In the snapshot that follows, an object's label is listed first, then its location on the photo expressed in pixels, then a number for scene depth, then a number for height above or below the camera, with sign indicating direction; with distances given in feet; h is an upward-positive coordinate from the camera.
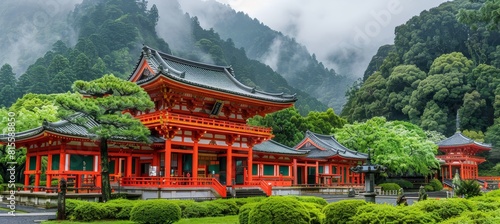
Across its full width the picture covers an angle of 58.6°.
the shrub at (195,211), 65.67 -8.26
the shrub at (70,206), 61.11 -7.08
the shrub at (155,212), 49.75 -6.44
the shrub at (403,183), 176.21 -10.67
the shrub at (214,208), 67.82 -8.17
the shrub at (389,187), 149.69 -10.45
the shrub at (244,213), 45.74 -5.97
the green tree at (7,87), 297.53 +45.66
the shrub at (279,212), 40.60 -5.22
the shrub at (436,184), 178.51 -11.51
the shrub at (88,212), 59.52 -7.65
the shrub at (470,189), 67.77 -4.98
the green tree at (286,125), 194.29 +13.59
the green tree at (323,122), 204.37 +16.00
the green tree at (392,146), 147.95 +3.63
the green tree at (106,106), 72.49 +8.15
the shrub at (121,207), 60.13 -7.15
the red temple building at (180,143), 85.05 +2.59
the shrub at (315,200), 64.95 -6.69
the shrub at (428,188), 174.67 -12.51
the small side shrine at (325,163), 148.77 -2.53
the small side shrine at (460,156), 201.36 +0.04
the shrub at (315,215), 44.14 -5.95
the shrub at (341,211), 39.83 -4.97
